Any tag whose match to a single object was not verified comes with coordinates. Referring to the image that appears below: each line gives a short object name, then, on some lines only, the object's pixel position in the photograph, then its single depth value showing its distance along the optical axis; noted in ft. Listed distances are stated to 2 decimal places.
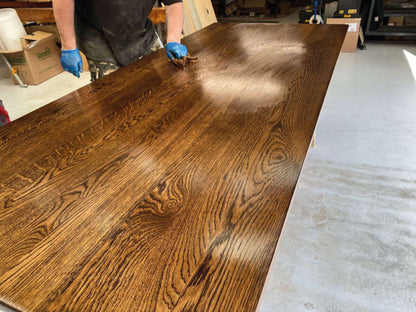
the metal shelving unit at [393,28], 13.76
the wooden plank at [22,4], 13.35
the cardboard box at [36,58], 12.14
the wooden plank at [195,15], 13.12
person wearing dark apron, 5.28
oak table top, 1.76
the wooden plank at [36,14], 12.15
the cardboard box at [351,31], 13.55
